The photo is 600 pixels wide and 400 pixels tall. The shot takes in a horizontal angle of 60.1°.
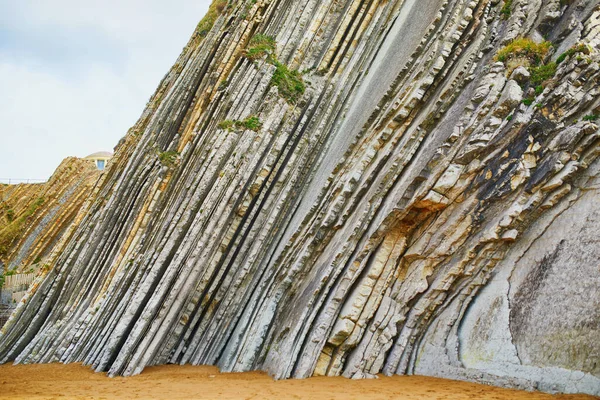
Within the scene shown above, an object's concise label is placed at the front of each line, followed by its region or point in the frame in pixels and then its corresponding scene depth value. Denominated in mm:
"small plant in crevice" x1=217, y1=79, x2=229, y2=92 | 23194
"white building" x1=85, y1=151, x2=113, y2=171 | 59094
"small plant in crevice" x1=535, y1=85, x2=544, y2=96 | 11484
